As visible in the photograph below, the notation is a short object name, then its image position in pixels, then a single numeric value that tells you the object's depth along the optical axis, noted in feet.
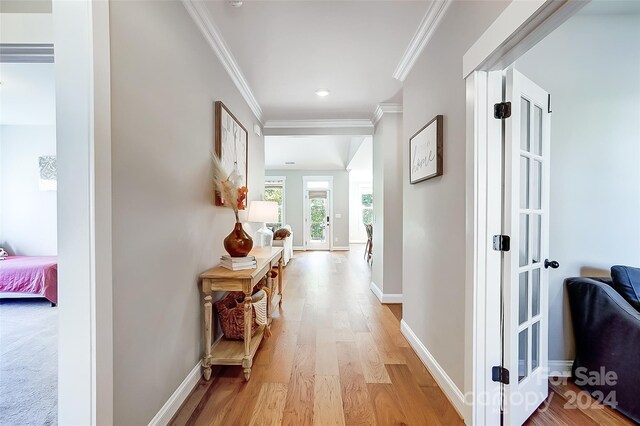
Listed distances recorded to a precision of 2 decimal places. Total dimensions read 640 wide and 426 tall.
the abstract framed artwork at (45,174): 13.11
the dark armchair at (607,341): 4.75
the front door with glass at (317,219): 29.12
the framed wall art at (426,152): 5.72
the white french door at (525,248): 4.31
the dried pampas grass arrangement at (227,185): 6.26
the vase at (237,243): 6.40
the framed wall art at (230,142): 6.88
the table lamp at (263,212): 9.92
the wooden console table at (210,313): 5.77
